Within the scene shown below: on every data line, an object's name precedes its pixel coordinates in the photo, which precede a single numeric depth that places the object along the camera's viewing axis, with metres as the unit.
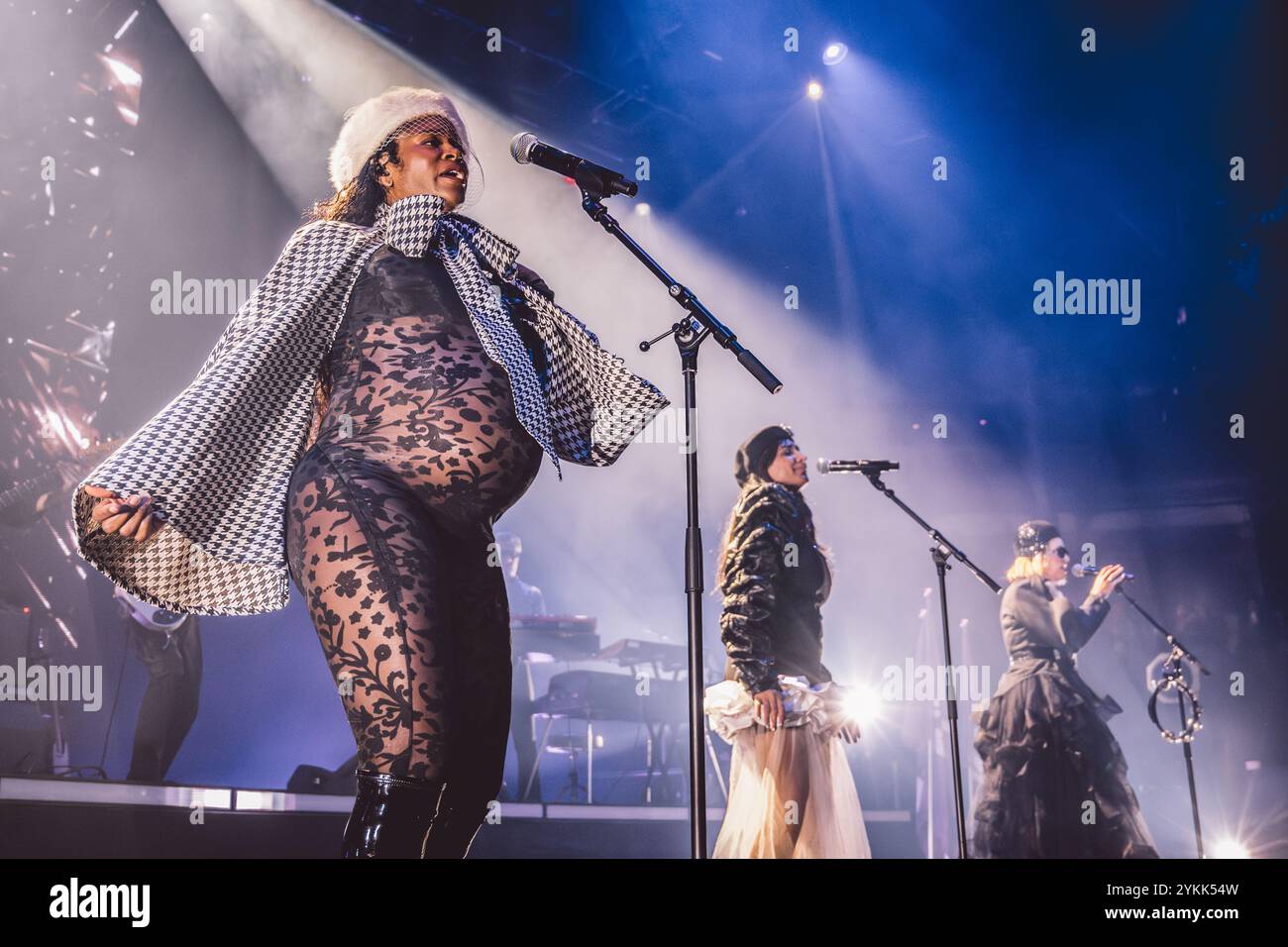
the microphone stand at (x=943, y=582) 3.37
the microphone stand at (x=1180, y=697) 4.14
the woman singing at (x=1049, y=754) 3.92
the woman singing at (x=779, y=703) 3.12
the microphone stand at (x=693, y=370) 2.23
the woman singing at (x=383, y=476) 1.54
